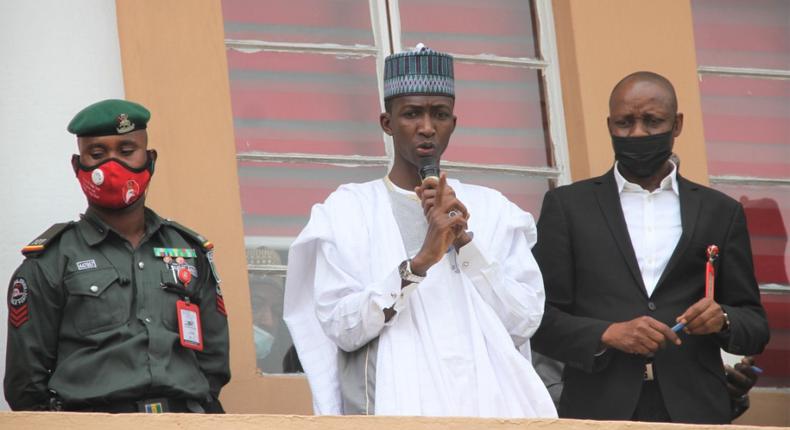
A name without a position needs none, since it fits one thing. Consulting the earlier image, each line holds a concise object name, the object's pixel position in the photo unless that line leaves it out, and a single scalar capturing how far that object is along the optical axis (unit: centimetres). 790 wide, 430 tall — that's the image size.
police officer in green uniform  1486
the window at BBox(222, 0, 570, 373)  1817
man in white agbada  1495
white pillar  1709
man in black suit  1586
